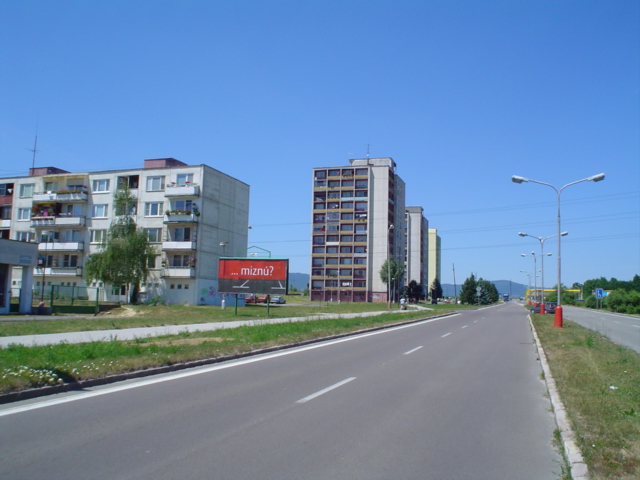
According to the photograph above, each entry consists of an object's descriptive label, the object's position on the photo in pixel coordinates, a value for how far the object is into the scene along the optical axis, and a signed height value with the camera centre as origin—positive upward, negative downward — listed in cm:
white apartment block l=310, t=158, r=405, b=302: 10419 +1323
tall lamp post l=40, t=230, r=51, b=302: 6519 +486
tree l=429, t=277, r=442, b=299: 13950 +284
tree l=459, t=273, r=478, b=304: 12350 +221
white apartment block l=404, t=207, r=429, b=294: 14788 +1476
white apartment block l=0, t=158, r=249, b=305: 6150 +846
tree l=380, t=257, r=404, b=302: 9756 +496
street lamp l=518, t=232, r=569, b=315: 4677 +583
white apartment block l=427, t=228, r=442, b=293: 19088 +1544
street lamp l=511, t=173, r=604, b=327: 2745 +643
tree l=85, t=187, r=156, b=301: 5703 +370
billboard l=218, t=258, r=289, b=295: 3384 +115
